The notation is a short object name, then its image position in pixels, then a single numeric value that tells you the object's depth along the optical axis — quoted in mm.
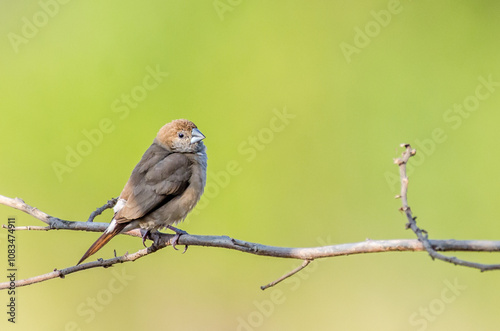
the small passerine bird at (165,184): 6988
